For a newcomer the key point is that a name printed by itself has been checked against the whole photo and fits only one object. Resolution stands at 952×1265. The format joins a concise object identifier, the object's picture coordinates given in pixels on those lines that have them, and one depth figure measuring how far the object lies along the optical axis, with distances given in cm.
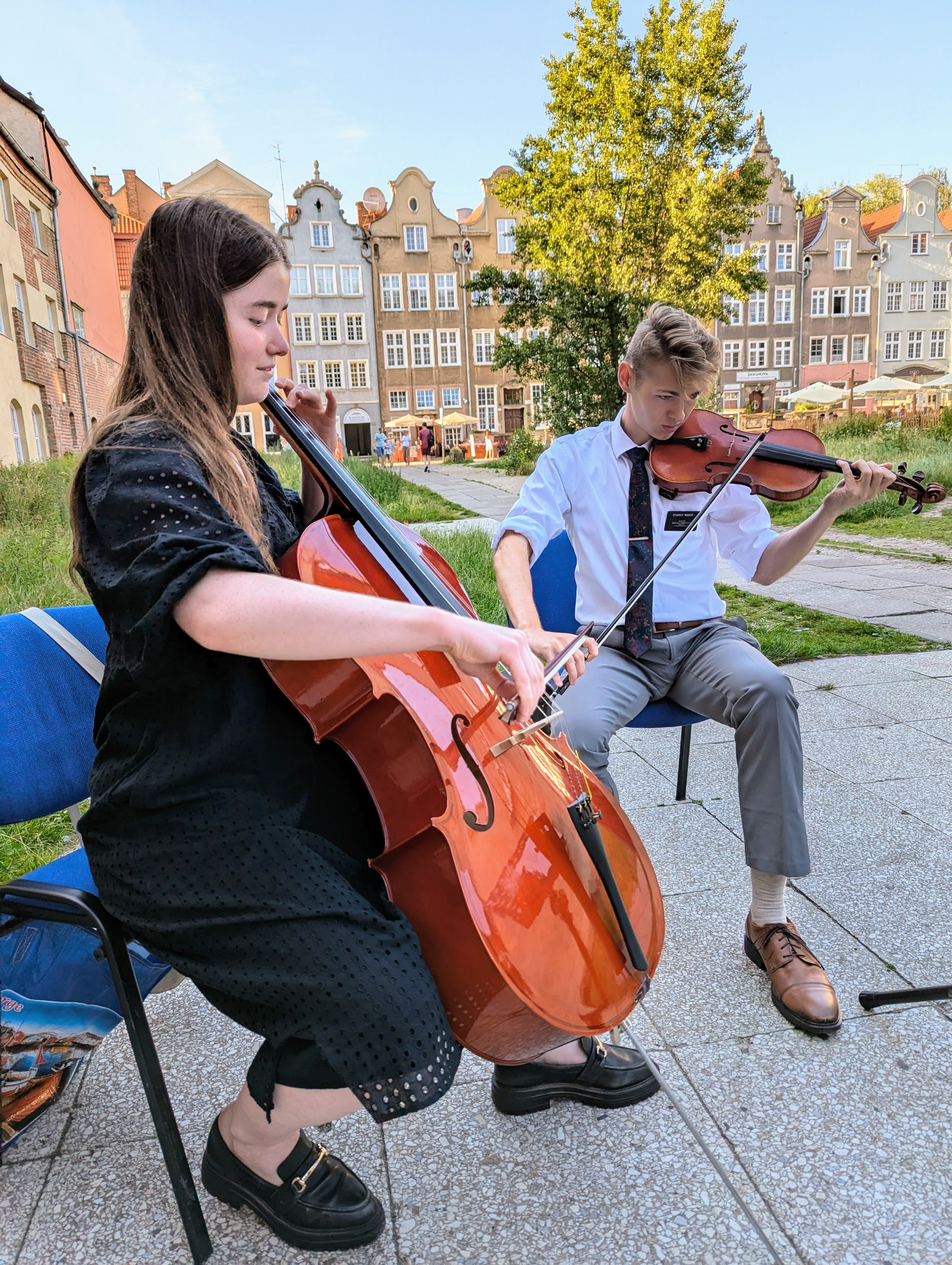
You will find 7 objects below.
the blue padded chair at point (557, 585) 281
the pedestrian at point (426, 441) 3234
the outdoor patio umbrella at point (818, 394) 2956
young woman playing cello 112
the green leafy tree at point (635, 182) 1577
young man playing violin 209
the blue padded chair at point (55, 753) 139
